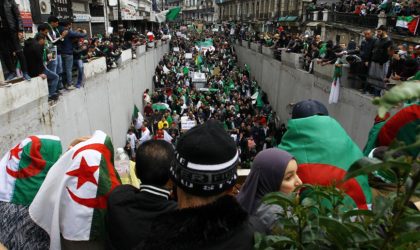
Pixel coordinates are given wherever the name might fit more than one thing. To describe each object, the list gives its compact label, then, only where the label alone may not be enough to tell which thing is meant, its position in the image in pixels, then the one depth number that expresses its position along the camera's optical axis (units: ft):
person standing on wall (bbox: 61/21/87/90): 28.68
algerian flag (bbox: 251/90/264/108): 59.36
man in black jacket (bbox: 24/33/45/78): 23.17
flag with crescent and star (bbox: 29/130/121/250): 7.34
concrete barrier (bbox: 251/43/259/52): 79.65
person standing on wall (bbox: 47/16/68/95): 26.48
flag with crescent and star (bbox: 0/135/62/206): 8.05
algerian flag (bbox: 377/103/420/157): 8.00
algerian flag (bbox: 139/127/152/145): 42.75
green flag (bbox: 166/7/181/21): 107.04
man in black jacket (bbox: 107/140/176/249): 6.69
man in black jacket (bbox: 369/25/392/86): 25.96
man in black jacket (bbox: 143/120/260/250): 4.57
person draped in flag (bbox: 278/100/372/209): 7.24
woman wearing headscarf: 6.88
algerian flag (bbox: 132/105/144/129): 50.54
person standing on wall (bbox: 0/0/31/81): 21.36
